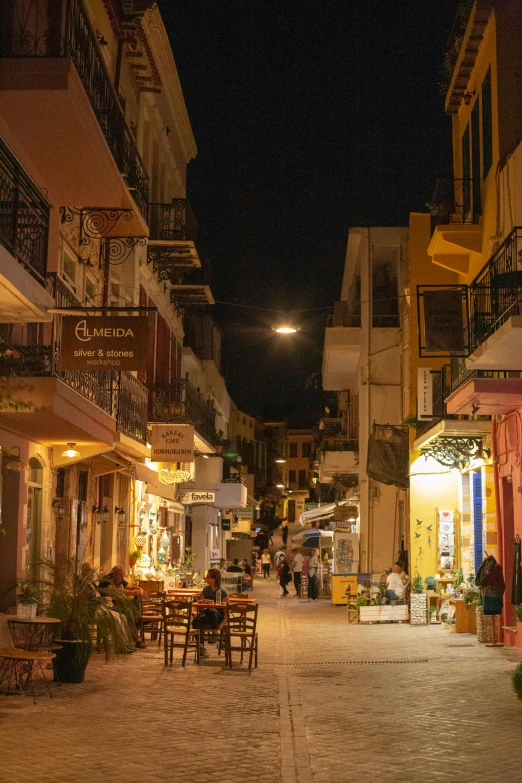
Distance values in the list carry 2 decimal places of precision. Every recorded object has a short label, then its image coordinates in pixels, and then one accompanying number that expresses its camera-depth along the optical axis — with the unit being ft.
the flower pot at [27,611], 40.91
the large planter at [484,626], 58.54
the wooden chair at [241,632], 48.42
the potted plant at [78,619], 40.68
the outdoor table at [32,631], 39.52
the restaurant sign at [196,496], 105.70
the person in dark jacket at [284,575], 118.73
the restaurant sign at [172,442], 75.46
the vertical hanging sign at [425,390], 73.26
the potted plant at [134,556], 76.95
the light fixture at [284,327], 73.61
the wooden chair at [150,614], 54.08
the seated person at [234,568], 117.26
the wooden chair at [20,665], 35.88
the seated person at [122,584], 55.98
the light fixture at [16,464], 47.96
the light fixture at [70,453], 55.47
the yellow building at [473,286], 49.80
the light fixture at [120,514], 74.35
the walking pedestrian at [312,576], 110.52
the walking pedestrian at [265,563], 165.93
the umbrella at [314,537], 127.75
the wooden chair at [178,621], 49.01
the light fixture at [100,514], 67.72
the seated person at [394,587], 78.23
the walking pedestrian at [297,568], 117.43
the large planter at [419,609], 74.43
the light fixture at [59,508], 57.05
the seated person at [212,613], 53.36
